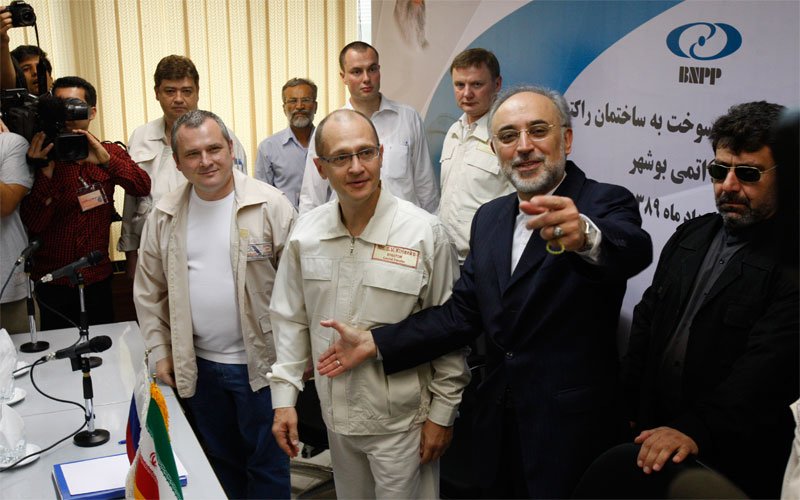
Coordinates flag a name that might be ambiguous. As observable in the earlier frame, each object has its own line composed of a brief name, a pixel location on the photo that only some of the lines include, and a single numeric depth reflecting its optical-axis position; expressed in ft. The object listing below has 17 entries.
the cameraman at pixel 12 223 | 9.25
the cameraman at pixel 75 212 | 9.77
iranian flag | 4.57
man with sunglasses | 4.99
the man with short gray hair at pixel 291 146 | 13.25
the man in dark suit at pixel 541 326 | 5.23
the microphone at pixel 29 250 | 8.51
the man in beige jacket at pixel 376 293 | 5.98
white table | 5.71
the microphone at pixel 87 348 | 5.99
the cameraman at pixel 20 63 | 9.58
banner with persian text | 6.56
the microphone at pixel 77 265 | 7.55
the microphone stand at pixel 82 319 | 7.36
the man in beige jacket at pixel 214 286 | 7.59
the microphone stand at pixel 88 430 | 6.20
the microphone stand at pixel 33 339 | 8.61
